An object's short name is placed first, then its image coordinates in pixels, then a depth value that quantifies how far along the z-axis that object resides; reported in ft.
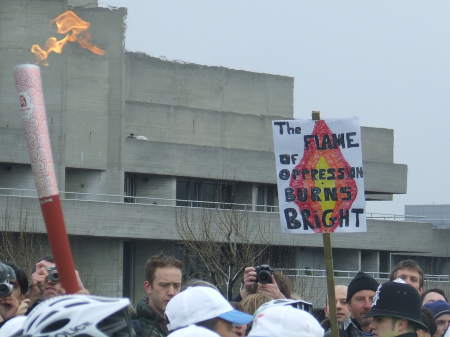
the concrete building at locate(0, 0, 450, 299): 169.58
